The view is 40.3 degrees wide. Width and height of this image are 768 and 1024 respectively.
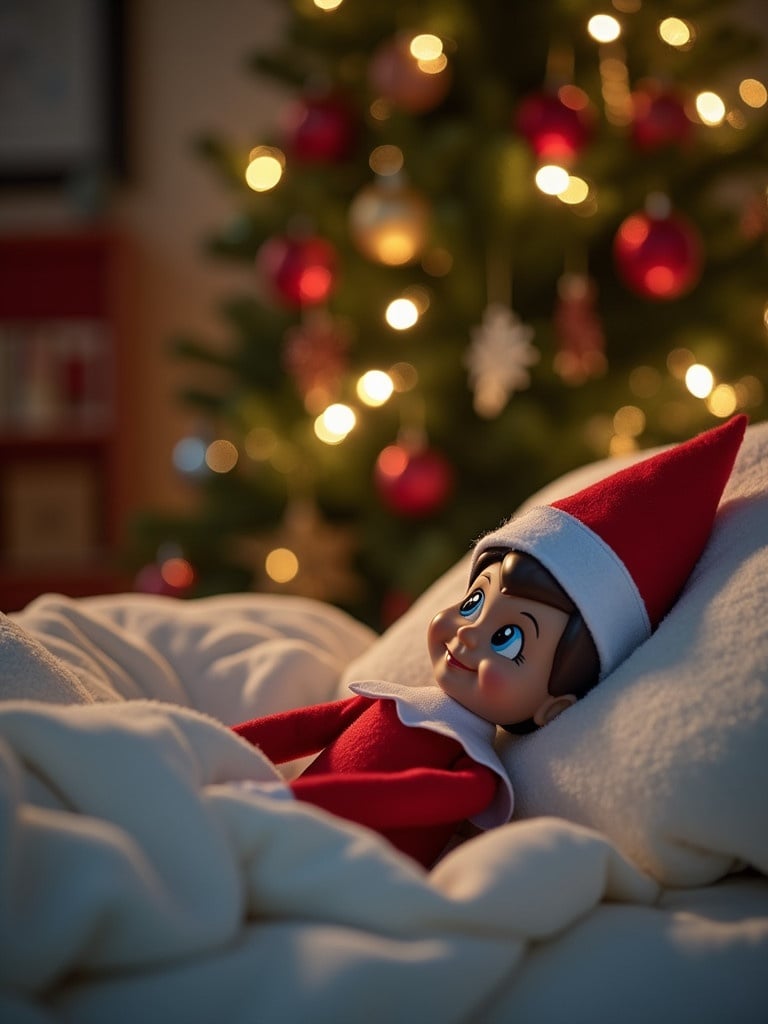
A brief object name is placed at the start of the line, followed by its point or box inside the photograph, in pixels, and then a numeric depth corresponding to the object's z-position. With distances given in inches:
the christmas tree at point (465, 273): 69.2
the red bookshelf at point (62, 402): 117.4
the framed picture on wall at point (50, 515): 120.7
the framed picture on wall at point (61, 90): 119.1
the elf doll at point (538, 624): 30.5
